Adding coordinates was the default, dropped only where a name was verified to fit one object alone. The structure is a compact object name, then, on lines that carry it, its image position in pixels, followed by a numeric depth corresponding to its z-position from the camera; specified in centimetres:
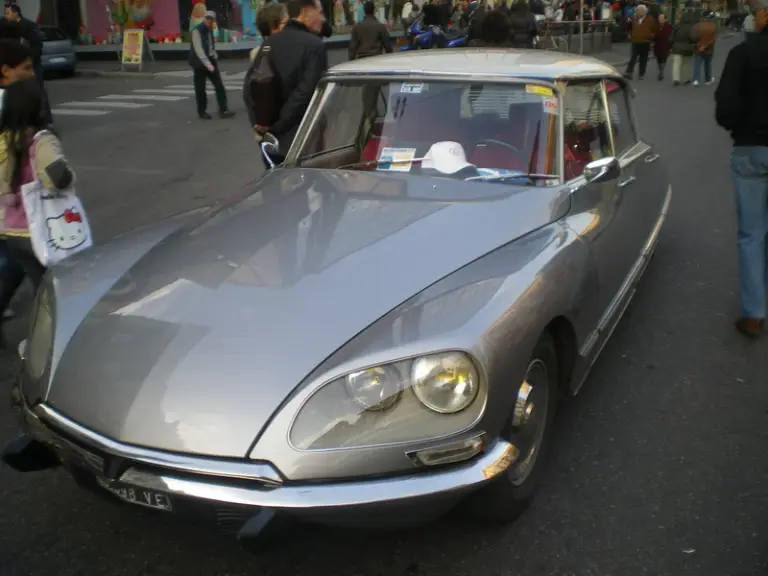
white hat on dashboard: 376
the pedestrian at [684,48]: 1708
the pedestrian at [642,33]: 1827
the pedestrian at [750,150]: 424
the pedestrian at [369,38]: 1354
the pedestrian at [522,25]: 1294
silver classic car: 233
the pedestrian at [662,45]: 1952
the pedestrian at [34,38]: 1076
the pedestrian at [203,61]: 1306
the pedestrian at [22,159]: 412
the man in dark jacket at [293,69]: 589
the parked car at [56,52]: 1988
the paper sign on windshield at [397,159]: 385
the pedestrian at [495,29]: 962
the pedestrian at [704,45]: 1664
